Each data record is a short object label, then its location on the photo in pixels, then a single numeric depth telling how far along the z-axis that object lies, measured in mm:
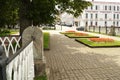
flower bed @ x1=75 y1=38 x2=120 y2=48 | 6987
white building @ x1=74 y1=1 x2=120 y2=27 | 34737
